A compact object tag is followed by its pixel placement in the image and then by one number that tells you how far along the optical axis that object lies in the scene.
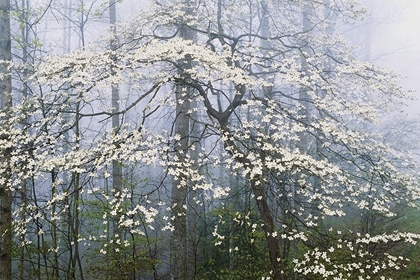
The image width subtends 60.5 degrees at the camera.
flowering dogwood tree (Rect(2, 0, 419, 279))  5.29
